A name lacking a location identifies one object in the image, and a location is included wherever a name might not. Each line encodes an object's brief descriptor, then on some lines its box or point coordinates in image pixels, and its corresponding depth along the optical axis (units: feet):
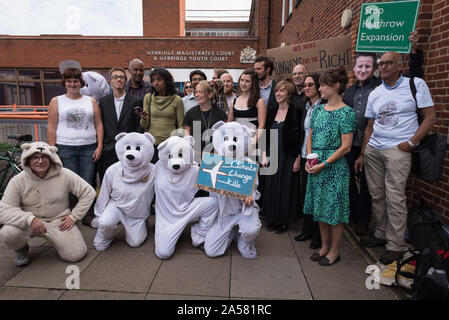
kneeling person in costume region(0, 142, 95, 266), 9.88
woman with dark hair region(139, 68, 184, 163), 13.00
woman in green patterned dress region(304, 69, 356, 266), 9.77
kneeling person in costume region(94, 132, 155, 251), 11.05
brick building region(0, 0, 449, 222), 49.06
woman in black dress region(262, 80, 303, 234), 12.28
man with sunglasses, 9.93
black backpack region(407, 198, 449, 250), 8.97
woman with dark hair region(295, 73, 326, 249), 11.62
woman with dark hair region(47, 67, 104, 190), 12.58
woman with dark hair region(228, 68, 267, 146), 12.61
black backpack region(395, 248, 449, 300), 7.47
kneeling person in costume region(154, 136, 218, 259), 10.79
